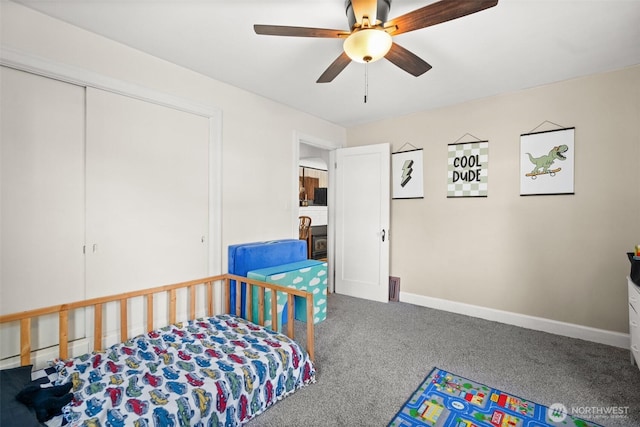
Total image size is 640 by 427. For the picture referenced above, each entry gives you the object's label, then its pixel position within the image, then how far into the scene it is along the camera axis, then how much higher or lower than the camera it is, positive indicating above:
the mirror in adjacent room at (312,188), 7.06 +0.52
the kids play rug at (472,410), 1.69 -1.16
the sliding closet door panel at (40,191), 1.81 +0.10
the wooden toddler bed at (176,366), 1.46 -0.91
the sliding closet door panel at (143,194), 2.14 +0.11
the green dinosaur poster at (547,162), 2.79 +0.48
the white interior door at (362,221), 3.81 -0.14
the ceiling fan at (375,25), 1.46 +0.97
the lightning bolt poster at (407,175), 3.72 +0.45
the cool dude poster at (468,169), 3.25 +0.46
